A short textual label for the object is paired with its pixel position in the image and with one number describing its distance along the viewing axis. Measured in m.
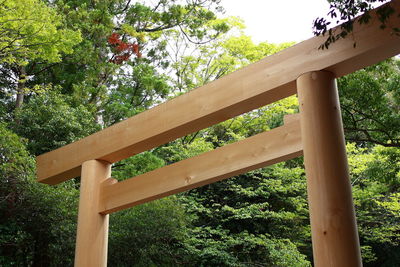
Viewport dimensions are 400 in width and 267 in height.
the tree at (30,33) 5.85
